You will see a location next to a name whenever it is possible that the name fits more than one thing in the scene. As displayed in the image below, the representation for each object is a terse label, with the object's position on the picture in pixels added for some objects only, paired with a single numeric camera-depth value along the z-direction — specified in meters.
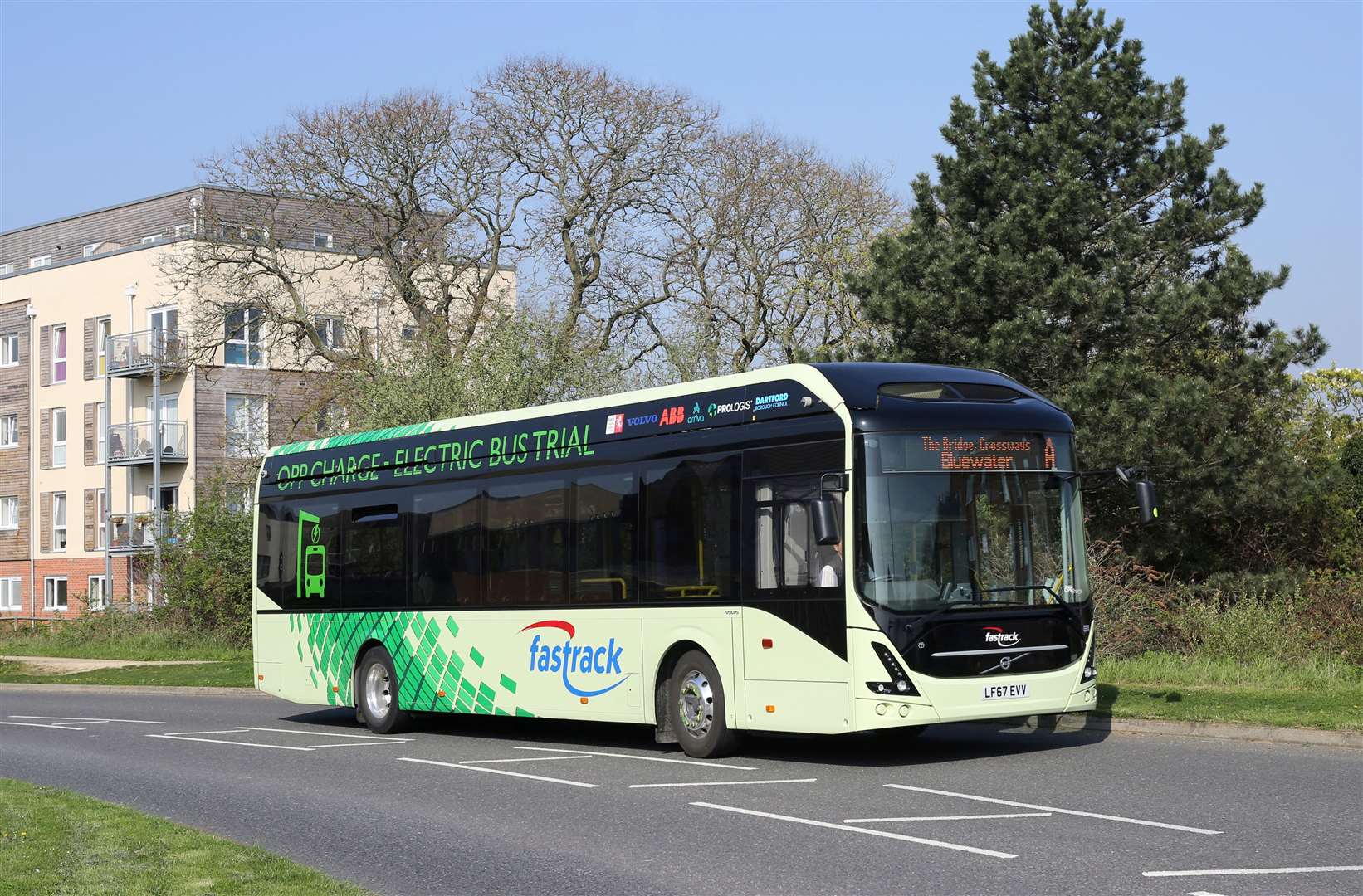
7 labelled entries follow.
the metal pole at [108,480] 51.53
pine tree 26.28
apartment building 55.31
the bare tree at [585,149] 44.06
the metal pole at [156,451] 41.38
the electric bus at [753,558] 13.06
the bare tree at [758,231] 45.91
